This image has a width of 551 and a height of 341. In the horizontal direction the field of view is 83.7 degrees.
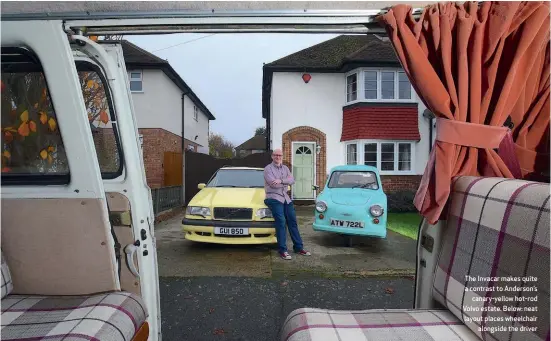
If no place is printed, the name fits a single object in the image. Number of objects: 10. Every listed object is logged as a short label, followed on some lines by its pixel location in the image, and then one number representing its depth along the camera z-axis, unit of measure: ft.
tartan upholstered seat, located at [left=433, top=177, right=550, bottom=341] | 4.06
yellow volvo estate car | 17.72
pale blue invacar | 18.70
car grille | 17.89
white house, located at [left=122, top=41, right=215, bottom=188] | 44.24
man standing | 17.25
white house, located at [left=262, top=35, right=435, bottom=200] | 40.55
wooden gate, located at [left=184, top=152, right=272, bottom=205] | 39.65
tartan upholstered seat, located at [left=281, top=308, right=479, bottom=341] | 4.95
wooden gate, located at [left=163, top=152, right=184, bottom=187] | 43.42
